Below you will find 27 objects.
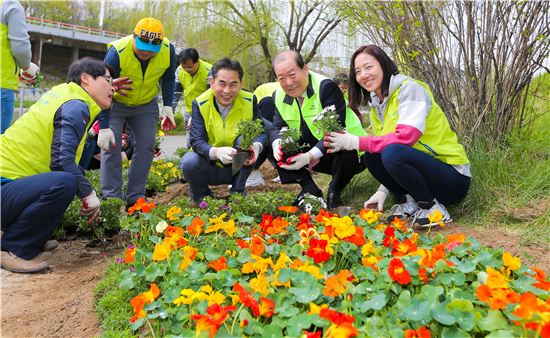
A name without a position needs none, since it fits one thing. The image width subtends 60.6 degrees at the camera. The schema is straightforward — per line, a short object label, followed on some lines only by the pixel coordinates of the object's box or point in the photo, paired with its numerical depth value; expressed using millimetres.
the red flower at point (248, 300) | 1626
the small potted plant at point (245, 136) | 3600
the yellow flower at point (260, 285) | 1721
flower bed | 1538
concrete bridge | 34375
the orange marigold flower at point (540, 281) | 1683
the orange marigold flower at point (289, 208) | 2613
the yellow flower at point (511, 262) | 1832
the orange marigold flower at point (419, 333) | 1429
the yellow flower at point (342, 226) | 2154
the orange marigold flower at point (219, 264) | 1991
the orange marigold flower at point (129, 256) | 2204
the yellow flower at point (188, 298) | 1695
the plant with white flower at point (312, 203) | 3319
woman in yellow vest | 3016
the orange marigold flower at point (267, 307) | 1635
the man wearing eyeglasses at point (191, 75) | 5293
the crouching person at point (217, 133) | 3715
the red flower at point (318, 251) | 2031
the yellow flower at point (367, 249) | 2100
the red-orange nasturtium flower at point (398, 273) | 1736
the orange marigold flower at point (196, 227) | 2421
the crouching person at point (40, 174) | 2730
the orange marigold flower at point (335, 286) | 1699
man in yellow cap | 3713
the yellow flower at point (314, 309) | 1601
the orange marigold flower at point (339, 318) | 1422
